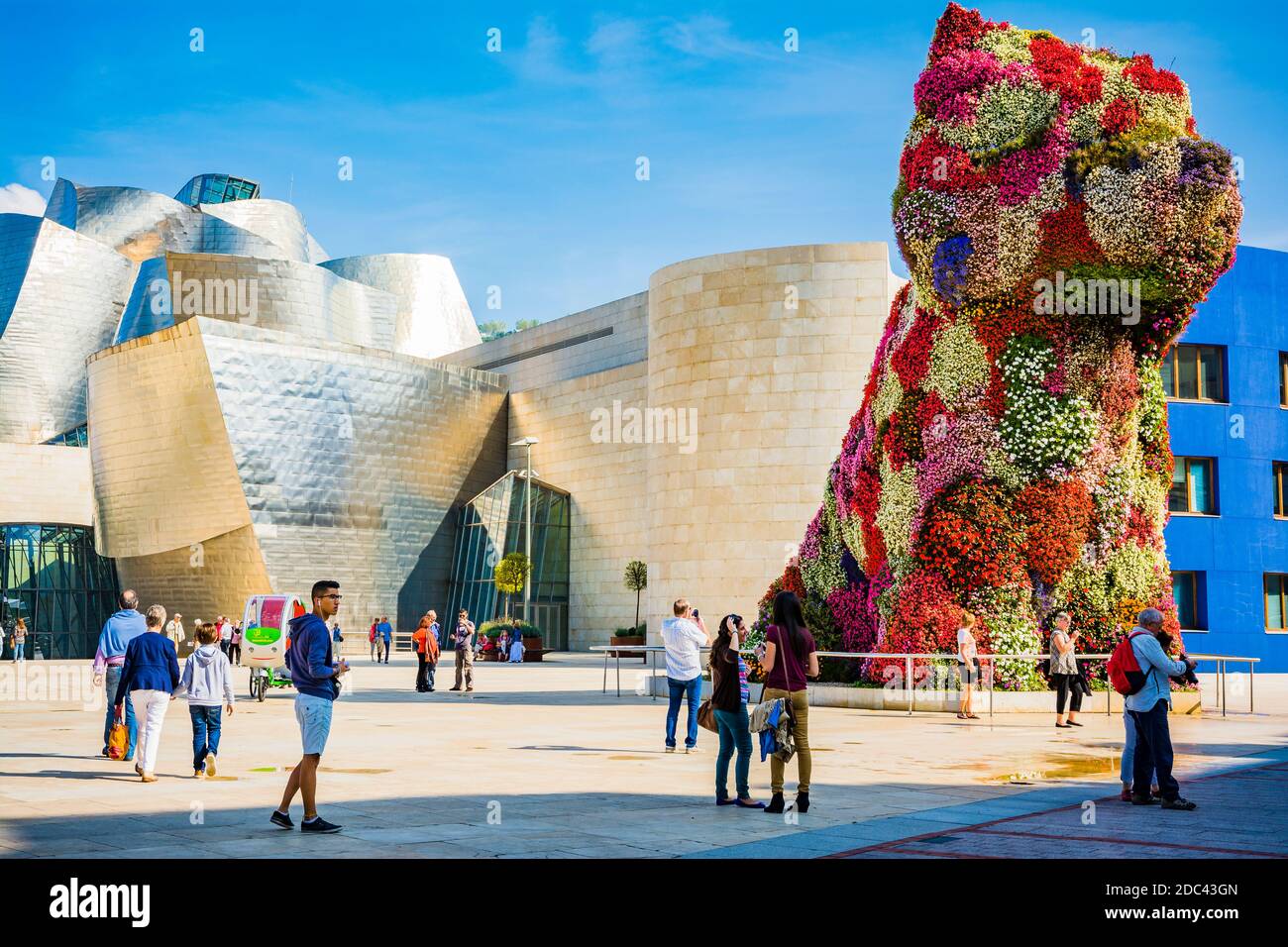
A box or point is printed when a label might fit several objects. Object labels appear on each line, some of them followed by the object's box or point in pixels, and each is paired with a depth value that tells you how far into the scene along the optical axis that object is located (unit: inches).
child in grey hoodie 459.2
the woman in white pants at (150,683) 450.3
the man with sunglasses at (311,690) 333.7
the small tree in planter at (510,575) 2014.0
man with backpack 394.0
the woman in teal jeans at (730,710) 394.0
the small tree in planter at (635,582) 1994.3
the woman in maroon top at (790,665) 378.0
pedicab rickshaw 946.1
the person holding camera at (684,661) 529.0
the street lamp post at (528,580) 1835.6
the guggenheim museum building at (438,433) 1390.3
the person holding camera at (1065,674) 674.2
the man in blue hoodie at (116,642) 520.1
